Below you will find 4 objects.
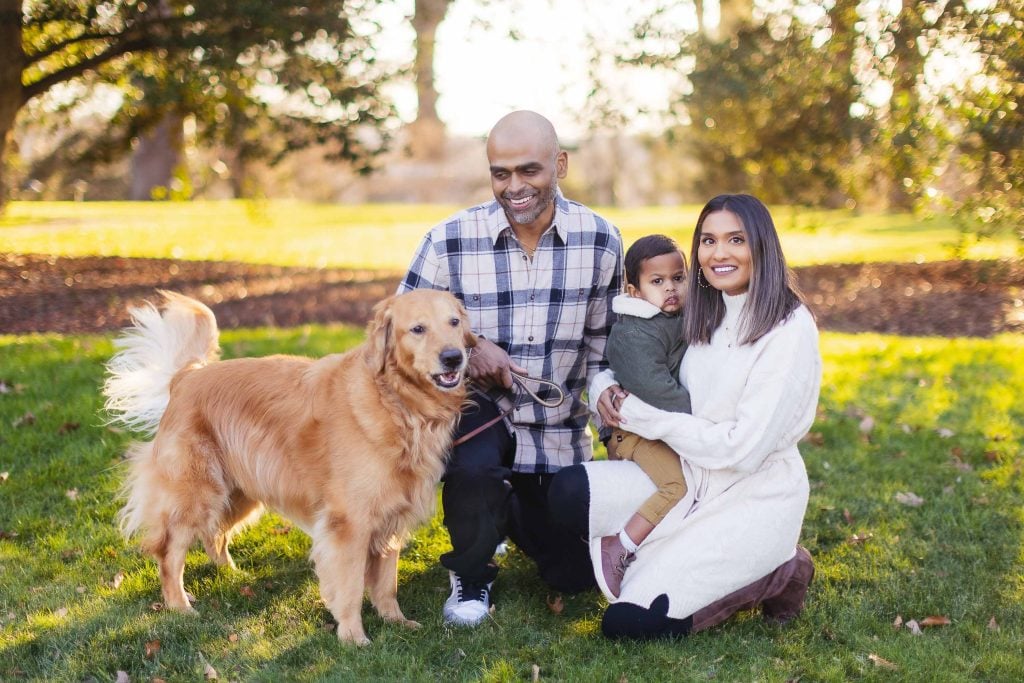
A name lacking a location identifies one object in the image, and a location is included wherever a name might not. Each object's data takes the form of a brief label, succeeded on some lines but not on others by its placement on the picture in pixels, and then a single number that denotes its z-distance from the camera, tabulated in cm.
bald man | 381
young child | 363
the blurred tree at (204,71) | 860
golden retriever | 361
